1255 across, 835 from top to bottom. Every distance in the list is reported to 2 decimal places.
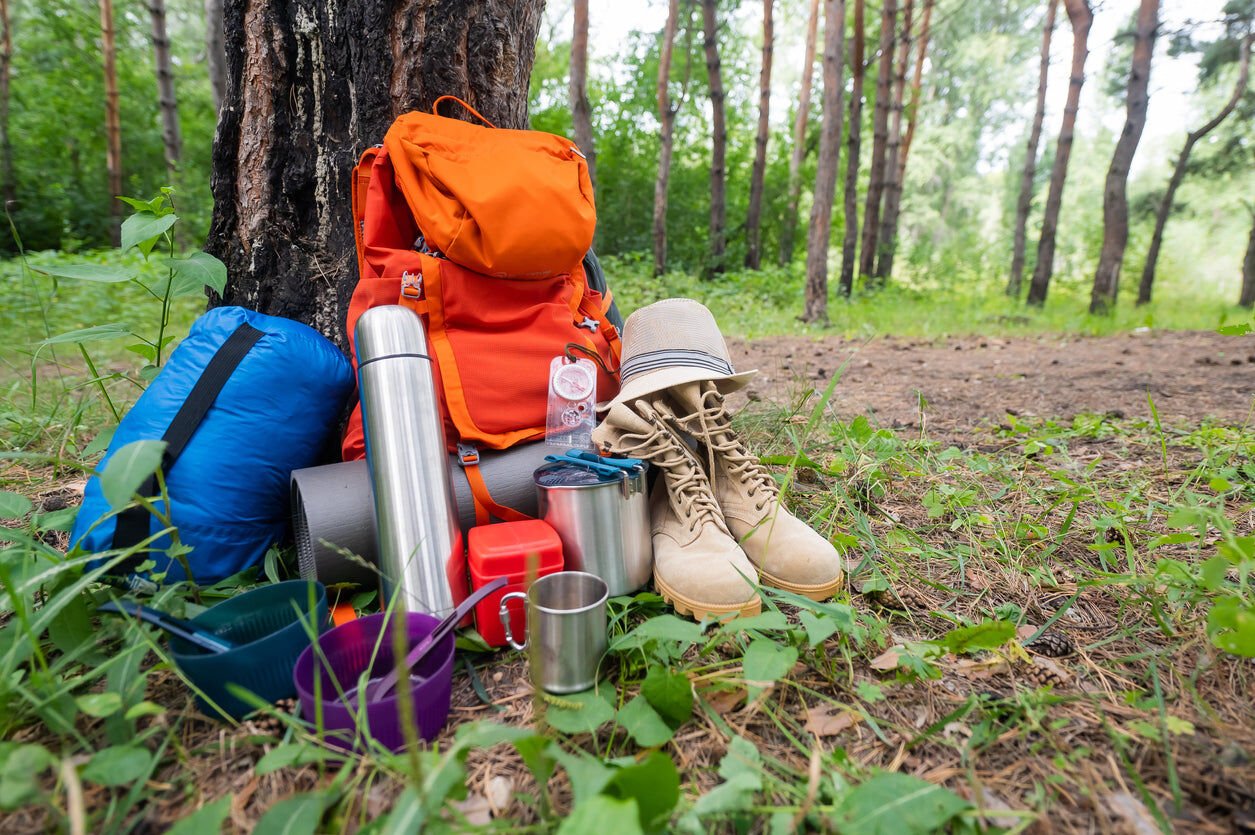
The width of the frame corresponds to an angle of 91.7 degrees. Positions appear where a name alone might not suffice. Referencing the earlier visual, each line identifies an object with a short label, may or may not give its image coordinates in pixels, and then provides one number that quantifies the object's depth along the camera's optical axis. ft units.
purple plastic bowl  2.94
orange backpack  4.94
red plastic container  3.89
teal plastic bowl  3.11
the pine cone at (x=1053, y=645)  3.92
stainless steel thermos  4.11
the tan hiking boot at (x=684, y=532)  4.15
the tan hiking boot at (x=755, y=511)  4.44
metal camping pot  4.25
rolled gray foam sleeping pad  4.25
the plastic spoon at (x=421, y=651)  3.15
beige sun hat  5.33
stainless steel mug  3.40
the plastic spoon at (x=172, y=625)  3.20
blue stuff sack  4.25
